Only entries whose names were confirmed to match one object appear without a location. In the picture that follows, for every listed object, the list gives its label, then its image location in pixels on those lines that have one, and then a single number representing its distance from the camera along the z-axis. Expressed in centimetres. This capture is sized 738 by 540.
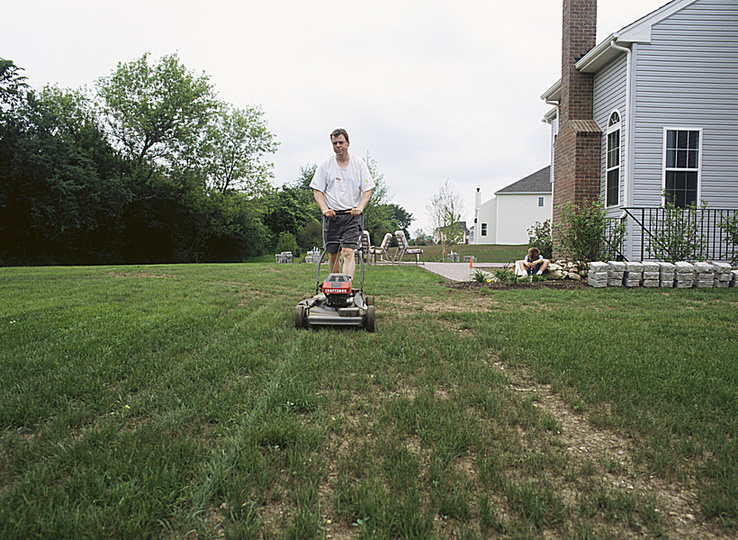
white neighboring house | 4059
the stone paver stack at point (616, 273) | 869
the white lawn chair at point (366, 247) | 1742
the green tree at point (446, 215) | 2678
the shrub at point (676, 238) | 987
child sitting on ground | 1038
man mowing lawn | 544
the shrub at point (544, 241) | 1427
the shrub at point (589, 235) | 995
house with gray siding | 1085
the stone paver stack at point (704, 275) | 862
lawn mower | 454
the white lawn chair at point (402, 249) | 1904
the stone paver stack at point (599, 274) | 872
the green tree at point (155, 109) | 3186
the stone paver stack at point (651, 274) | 860
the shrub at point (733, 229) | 969
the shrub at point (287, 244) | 3644
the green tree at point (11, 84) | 2383
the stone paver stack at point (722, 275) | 859
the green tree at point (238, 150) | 3591
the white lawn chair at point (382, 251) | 1859
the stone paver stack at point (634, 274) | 863
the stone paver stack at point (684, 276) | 858
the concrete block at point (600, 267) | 871
